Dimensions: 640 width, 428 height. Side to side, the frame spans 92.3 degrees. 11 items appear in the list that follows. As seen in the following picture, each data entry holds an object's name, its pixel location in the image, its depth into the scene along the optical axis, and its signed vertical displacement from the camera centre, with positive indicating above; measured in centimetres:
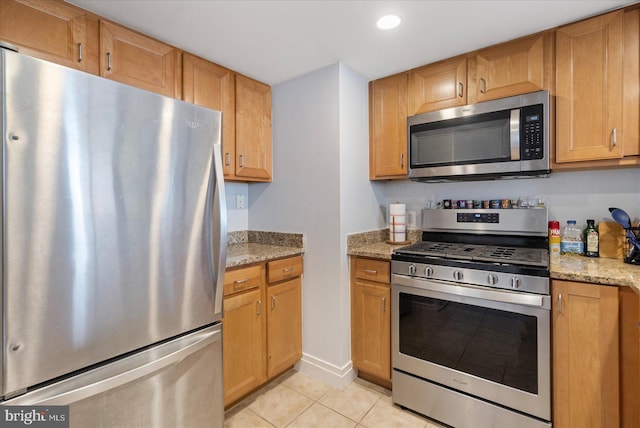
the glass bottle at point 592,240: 178 -20
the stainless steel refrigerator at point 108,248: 93 -13
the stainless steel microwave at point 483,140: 176 +42
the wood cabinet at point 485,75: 178 +84
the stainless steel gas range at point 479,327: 151 -65
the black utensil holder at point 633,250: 157 -23
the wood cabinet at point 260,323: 180 -74
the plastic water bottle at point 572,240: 185 -21
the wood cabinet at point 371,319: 202 -76
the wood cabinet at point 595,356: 131 -67
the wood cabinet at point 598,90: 157 +62
